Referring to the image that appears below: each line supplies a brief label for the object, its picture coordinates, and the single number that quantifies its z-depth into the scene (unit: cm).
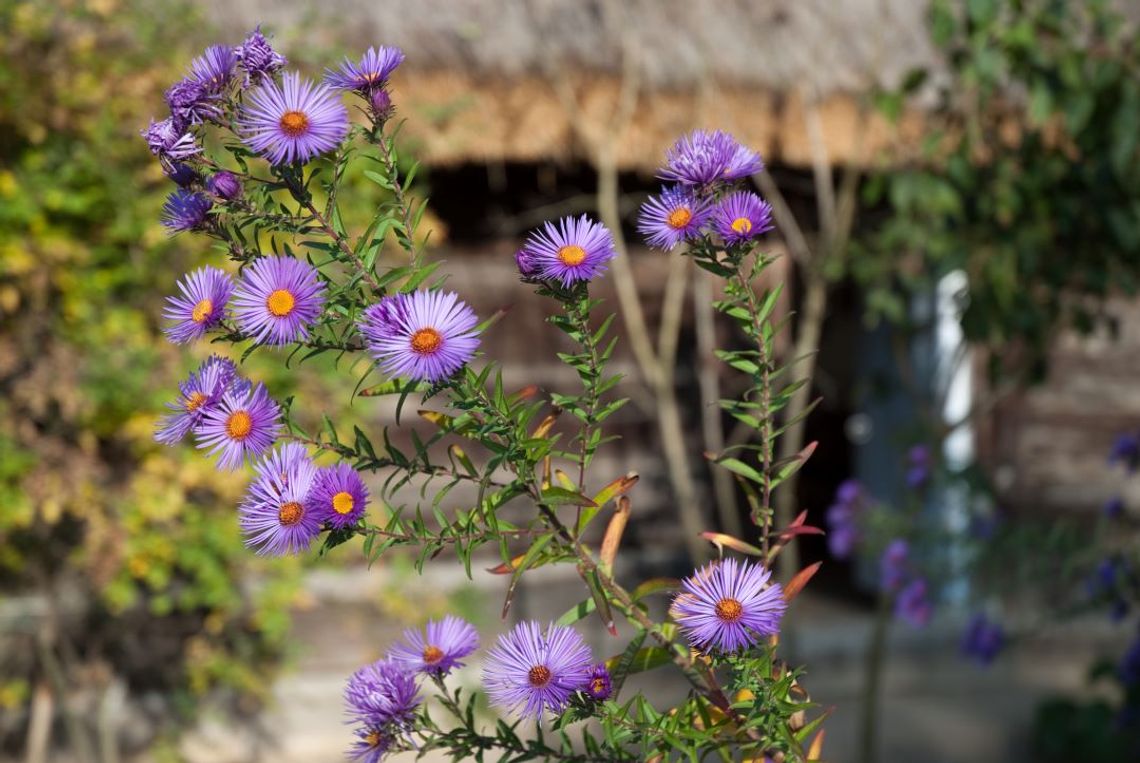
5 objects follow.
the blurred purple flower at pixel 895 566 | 319
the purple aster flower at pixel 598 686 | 85
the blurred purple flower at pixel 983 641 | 318
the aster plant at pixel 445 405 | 81
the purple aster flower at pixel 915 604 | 315
